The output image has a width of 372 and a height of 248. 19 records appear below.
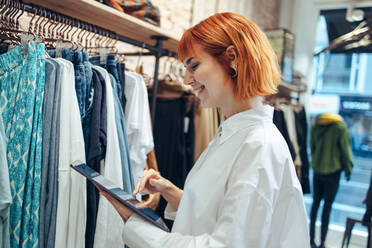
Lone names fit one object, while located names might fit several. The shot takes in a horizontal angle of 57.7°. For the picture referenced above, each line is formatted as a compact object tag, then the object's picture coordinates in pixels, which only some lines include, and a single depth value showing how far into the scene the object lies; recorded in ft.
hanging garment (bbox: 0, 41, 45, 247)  3.65
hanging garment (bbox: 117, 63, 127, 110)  5.21
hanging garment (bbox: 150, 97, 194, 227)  7.21
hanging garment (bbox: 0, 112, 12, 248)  3.24
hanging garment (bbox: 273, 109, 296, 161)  9.40
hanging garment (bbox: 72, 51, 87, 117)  4.28
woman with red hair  2.55
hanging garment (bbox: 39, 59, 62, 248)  3.82
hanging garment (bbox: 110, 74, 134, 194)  4.70
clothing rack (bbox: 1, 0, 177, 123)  4.17
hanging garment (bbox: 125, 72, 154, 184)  5.40
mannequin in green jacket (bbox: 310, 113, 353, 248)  12.04
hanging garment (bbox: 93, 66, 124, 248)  4.30
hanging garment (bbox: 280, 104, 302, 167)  11.28
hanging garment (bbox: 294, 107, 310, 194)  11.70
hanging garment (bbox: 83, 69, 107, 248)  4.32
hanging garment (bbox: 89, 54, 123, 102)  5.01
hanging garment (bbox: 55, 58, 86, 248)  3.90
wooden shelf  4.77
